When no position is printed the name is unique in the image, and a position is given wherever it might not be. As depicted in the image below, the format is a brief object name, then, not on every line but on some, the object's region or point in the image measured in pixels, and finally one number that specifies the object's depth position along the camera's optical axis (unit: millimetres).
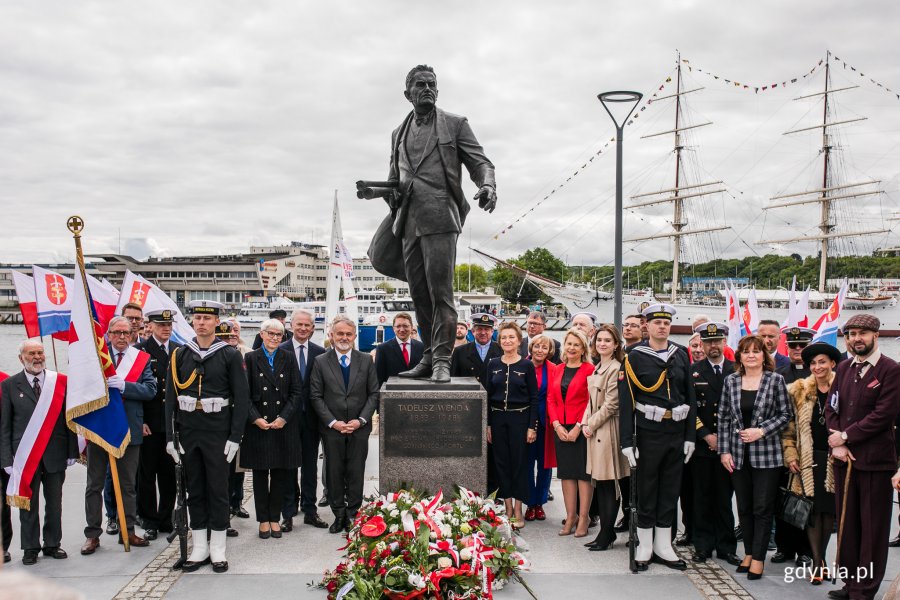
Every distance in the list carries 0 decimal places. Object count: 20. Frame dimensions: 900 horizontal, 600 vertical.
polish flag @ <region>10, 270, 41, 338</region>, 8602
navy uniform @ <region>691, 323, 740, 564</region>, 5773
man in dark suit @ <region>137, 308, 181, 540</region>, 6359
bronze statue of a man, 6324
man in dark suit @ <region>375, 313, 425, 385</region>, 7367
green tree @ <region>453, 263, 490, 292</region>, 130500
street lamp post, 9547
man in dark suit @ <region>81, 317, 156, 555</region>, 5895
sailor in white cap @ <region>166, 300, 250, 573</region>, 5551
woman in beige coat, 5996
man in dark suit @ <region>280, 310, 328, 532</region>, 6551
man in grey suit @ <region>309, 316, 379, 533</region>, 6316
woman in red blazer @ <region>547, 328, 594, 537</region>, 6289
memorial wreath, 4379
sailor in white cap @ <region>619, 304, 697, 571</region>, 5555
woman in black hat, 5188
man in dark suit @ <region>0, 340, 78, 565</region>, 5645
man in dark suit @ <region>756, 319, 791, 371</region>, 7320
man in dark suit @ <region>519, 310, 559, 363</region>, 7748
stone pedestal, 5844
